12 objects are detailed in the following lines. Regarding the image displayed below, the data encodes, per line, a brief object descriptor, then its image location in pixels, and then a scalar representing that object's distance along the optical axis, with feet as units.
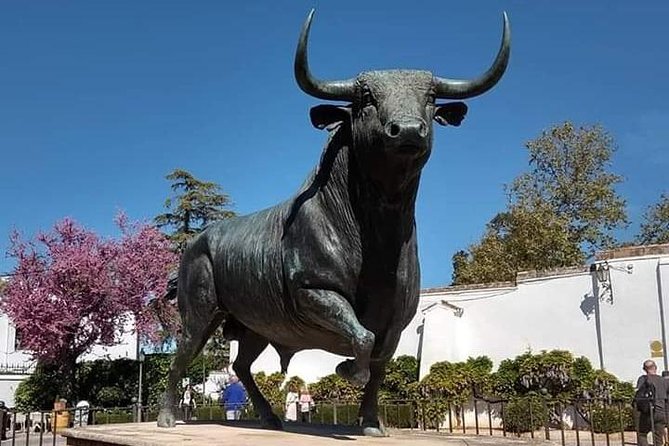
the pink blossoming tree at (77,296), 89.92
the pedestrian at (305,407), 50.55
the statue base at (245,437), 14.93
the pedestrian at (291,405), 58.72
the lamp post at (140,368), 88.48
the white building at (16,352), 122.27
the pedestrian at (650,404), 40.11
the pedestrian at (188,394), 77.23
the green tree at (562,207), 107.65
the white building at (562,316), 67.41
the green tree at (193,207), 141.49
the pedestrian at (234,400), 37.60
